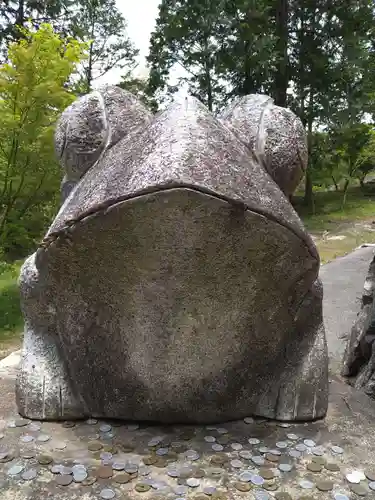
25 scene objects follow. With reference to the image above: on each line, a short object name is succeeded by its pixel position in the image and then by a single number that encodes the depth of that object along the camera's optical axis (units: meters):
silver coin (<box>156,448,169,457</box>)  1.31
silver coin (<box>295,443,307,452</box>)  1.36
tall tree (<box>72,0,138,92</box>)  12.70
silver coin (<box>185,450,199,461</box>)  1.29
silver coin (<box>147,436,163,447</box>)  1.35
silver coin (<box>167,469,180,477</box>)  1.21
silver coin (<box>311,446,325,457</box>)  1.34
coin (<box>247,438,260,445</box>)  1.38
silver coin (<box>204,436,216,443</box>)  1.38
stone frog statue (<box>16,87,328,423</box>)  1.10
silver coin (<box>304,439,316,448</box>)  1.38
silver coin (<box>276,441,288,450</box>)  1.36
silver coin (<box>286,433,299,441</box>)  1.41
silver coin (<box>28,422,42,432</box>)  1.42
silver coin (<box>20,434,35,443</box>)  1.36
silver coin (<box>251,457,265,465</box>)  1.28
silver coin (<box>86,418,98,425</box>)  1.47
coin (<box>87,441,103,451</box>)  1.33
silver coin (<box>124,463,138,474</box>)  1.23
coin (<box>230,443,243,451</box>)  1.35
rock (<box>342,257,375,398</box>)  1.88
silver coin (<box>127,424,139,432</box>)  1.43
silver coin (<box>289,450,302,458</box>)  1.33
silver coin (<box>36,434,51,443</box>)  1.36
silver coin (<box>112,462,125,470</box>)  1.24
